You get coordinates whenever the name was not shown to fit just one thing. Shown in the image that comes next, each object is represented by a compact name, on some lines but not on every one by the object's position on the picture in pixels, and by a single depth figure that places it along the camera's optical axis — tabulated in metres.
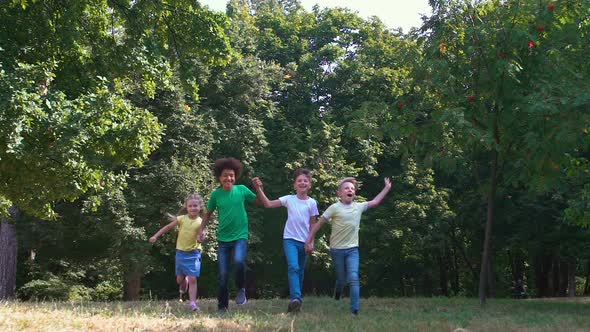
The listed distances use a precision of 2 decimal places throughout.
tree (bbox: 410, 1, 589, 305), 10.29
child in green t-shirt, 8.58
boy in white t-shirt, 8.45
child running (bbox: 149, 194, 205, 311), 10.05
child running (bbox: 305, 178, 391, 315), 8.43
